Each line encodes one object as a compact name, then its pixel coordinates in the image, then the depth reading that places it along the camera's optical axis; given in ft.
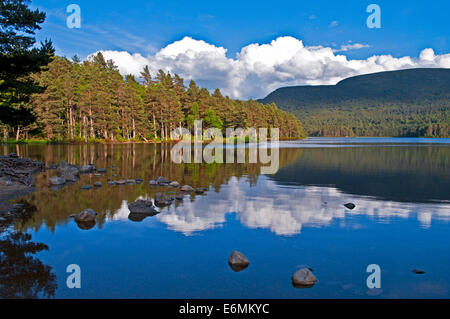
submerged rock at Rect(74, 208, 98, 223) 43.31
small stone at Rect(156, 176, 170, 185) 74.49
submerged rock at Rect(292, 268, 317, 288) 25.68
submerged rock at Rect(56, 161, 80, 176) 84.24
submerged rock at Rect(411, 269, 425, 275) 28.13
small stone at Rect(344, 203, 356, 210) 53.01
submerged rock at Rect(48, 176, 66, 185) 73.06
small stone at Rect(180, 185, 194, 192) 66.80
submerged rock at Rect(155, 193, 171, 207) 53.72
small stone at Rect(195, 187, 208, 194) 65.92
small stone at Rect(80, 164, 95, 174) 94.31
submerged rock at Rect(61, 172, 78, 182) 77.99
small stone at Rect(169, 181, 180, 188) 71.42
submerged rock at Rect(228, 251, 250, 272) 29.14
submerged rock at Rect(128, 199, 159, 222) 46.66
